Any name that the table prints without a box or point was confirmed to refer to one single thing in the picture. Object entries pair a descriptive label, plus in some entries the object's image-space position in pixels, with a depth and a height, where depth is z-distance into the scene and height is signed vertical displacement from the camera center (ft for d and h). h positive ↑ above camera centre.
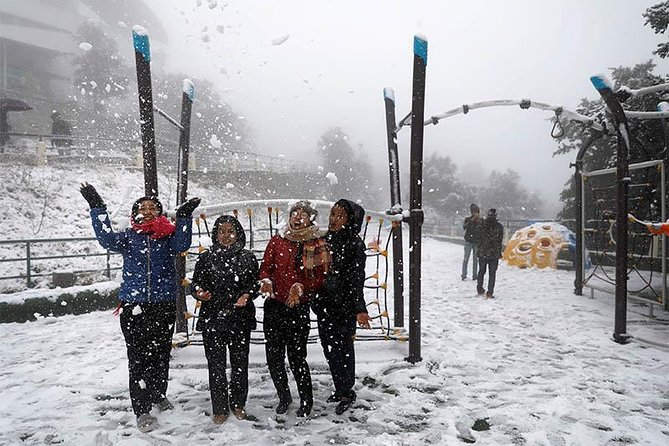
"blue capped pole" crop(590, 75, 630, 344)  15.78 +0.96
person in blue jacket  9.75 -1.66
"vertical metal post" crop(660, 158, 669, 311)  18.46 -1.24
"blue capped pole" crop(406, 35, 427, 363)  13.51 +0.43
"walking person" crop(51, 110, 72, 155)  60.39 +14.11
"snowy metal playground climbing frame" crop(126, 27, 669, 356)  13.28 +2.28
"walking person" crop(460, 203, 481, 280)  30.04 -0.92
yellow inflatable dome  37.55 -2.73
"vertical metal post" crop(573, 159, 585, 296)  24.80 -0.40
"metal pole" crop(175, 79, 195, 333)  14.94 +1.81
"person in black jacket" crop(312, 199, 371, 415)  10.31 -2.18
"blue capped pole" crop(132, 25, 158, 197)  12.82 +3.83
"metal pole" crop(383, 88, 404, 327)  16.43 +1.15
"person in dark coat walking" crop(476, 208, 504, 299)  25.26 -1.93
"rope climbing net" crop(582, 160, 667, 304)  20.25 -0.38
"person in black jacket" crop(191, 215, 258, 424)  9.86 -2.26
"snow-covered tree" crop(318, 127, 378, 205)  138.62 +17.95
